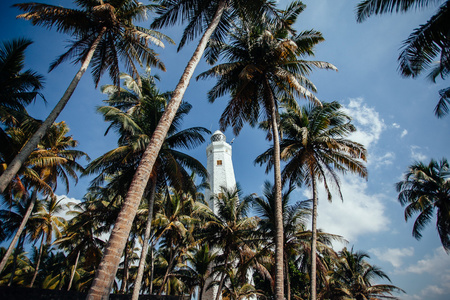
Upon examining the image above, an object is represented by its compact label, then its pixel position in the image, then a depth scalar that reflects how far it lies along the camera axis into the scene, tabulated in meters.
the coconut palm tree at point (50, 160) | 12.57
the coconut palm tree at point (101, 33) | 8.86
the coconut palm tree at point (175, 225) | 16.42
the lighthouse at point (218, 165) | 29.50
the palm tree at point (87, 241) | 19.42
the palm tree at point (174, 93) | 4.12
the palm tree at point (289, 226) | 14.55
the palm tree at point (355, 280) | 19.70
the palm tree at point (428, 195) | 16.91
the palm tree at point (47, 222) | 21.34
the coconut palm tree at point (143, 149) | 11.84
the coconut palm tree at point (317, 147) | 12.87
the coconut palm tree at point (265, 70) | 10.85
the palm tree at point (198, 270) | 16.28
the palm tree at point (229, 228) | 17.00
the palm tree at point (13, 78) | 10.60
